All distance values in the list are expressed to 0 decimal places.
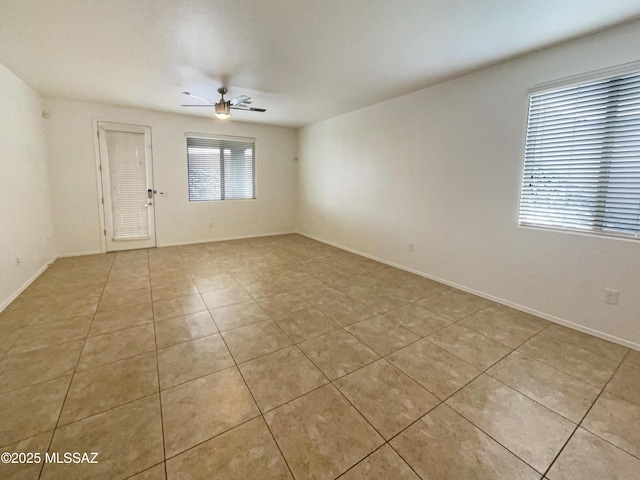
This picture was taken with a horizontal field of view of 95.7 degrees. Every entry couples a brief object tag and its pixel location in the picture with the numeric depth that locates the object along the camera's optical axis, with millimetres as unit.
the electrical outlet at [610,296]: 2506
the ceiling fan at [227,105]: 3821
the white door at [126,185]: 5105
